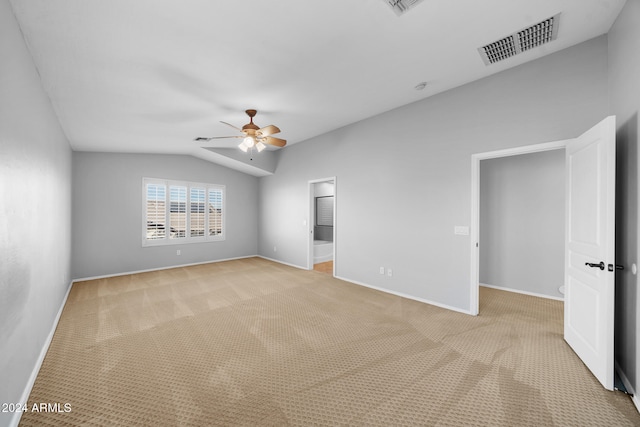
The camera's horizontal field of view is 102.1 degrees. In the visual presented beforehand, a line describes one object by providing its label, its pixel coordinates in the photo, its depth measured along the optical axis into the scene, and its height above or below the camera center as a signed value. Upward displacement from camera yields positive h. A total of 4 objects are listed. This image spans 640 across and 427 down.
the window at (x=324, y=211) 8.29 +0.11
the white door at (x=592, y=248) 2.01 -0.28
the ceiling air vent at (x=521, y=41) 2.40 +1.75
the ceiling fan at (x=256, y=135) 3.74 +1.17
